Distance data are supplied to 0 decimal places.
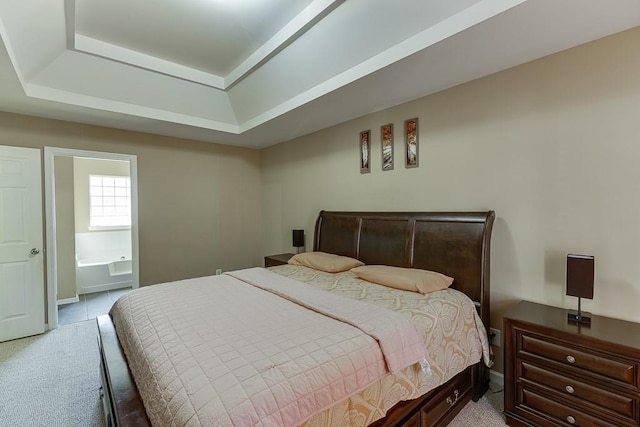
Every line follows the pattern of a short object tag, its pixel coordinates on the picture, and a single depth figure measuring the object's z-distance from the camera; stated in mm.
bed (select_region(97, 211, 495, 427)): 1500
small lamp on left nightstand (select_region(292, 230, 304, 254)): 4199
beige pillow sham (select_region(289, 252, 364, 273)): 2988
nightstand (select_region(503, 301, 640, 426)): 1554
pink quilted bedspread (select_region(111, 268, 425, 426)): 1058
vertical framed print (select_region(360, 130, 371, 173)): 3428
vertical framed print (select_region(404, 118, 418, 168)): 2979
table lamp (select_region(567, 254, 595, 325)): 1787
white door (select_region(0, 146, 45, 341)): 3199
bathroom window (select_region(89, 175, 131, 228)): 5805
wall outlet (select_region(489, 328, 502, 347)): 2419
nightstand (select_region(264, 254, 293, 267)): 3933
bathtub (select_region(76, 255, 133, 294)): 5051
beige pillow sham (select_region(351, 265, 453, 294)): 2217
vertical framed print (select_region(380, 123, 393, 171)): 3199
